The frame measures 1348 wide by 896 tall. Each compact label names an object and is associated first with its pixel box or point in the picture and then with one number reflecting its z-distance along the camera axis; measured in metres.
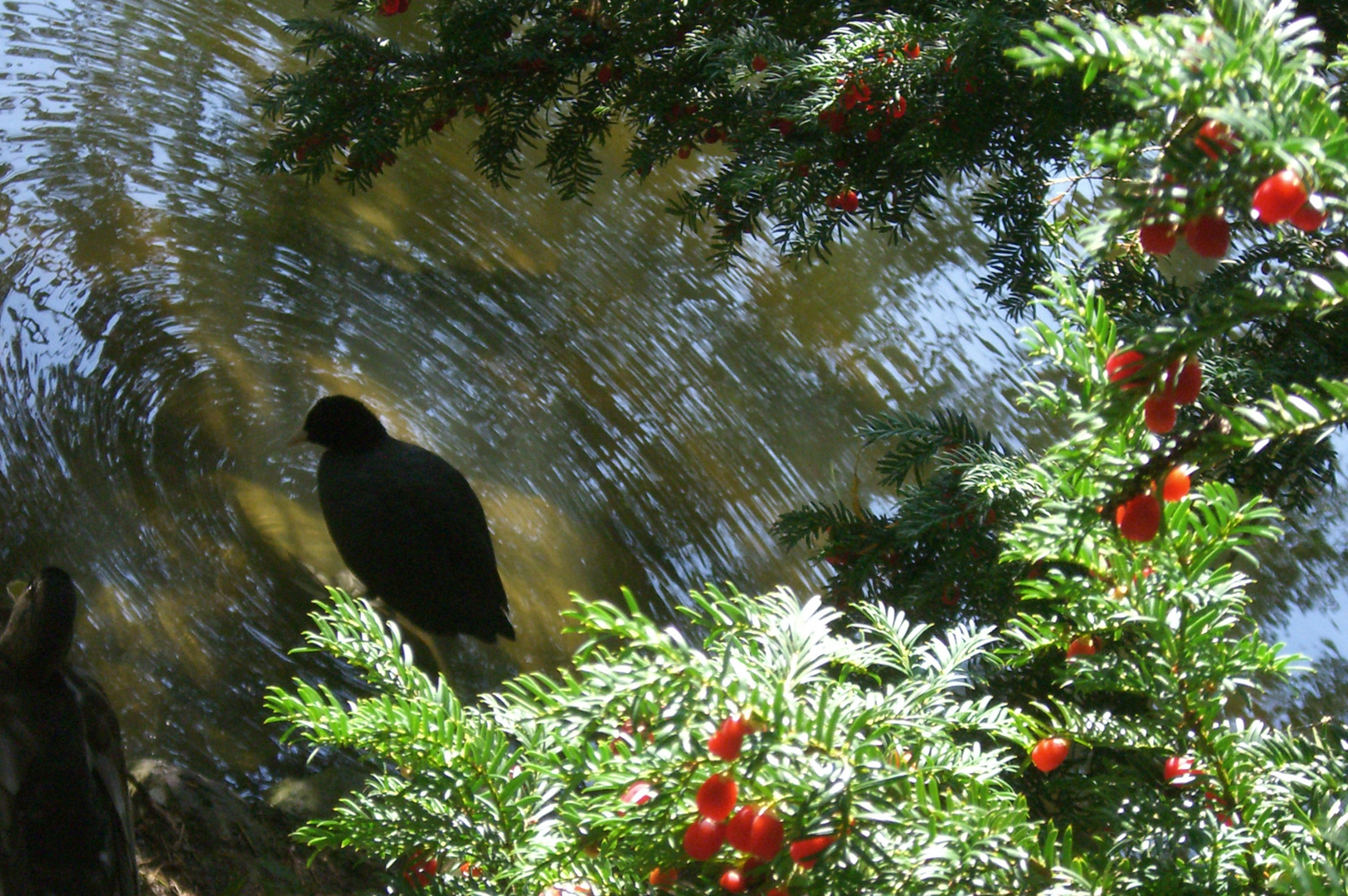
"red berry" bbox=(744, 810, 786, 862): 1.90
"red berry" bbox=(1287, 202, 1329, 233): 1.86
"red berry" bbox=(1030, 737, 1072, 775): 1.98
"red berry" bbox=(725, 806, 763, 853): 1.90
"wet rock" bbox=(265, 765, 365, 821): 3.07
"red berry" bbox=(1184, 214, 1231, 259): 1.88
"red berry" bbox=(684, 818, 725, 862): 1.90
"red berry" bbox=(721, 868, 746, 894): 1.92
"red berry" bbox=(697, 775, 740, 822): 1.90
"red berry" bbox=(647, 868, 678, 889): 1.94
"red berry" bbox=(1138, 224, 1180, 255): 1.88
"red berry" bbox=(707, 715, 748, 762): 1.89
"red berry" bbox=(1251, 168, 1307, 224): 1.85
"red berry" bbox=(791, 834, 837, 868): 1.90
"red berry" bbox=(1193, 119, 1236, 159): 1.87
